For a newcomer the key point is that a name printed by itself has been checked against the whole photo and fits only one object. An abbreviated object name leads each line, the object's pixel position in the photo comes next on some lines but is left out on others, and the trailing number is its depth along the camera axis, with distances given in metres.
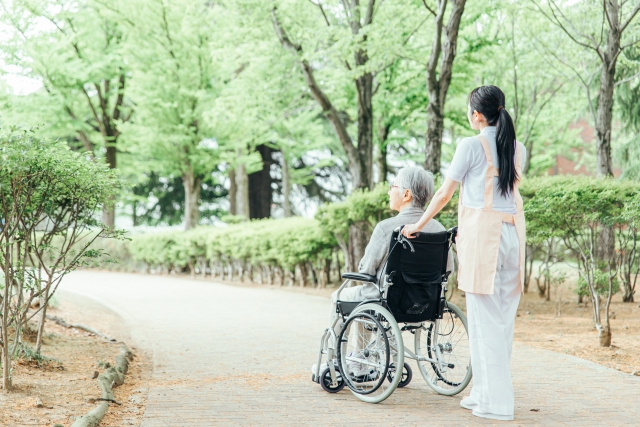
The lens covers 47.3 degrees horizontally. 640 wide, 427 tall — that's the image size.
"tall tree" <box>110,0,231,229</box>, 23.03
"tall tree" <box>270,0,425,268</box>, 13.70
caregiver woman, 4.29
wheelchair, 4.60
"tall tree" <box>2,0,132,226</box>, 23.81
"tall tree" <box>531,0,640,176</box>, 11.57
